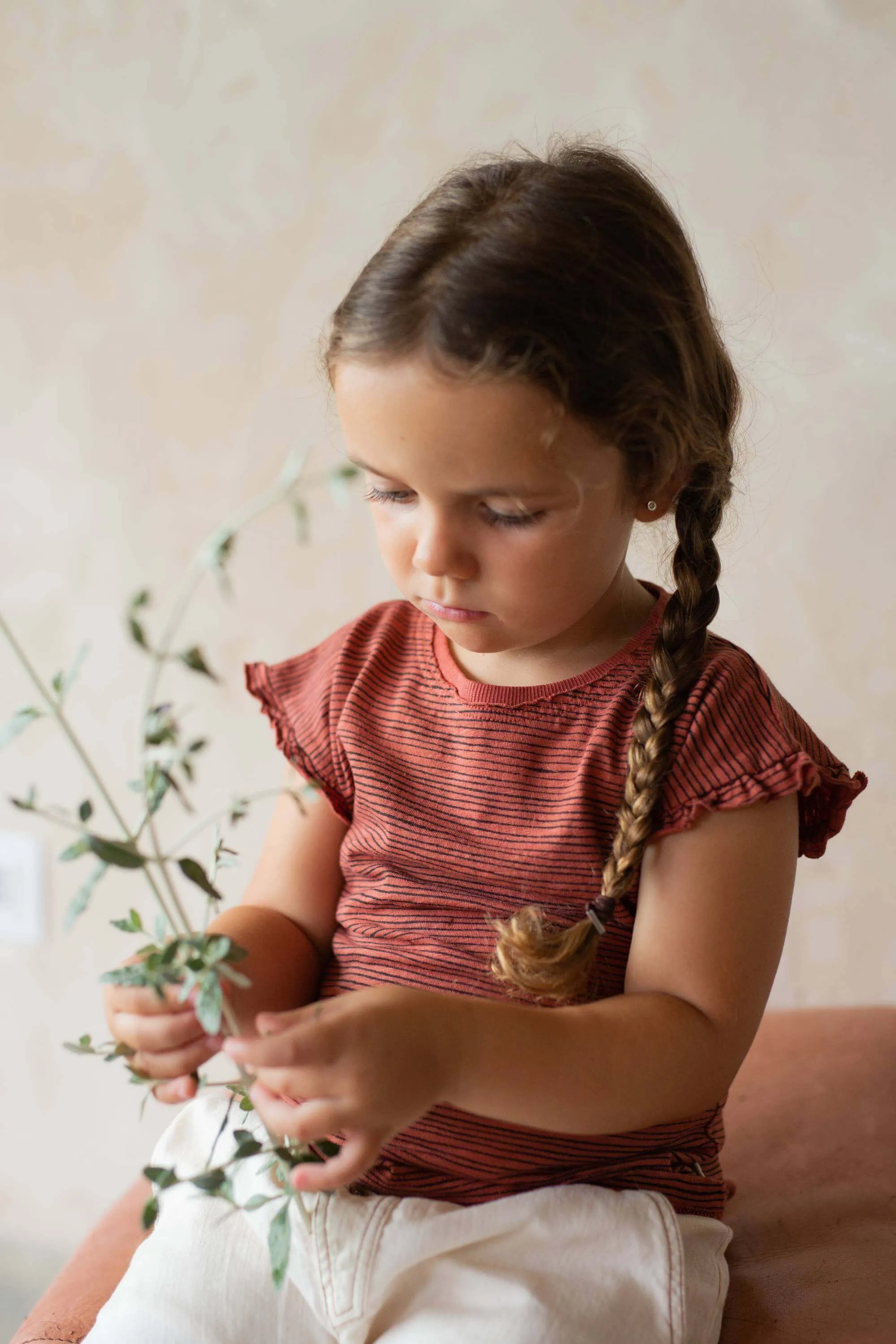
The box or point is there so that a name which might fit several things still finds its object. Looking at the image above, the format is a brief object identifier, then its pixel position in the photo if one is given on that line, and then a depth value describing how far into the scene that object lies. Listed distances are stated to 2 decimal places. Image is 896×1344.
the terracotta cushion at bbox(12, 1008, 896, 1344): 0.79
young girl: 0.70
